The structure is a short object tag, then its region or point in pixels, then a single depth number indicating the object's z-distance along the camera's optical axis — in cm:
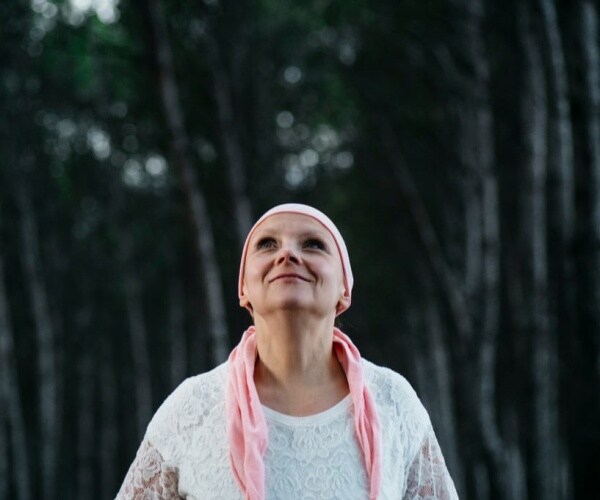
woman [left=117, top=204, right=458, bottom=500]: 240
